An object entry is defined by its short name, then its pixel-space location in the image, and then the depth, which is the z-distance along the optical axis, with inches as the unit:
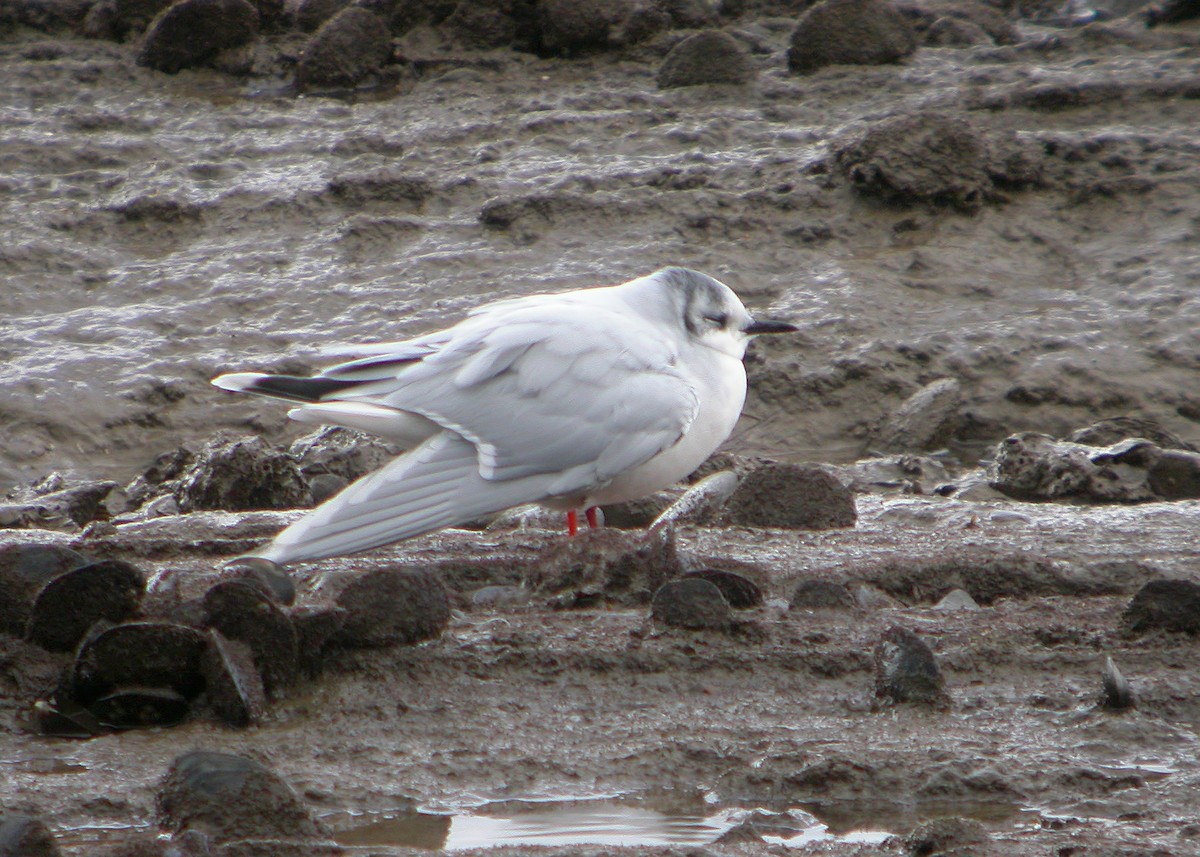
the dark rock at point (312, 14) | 770.8
